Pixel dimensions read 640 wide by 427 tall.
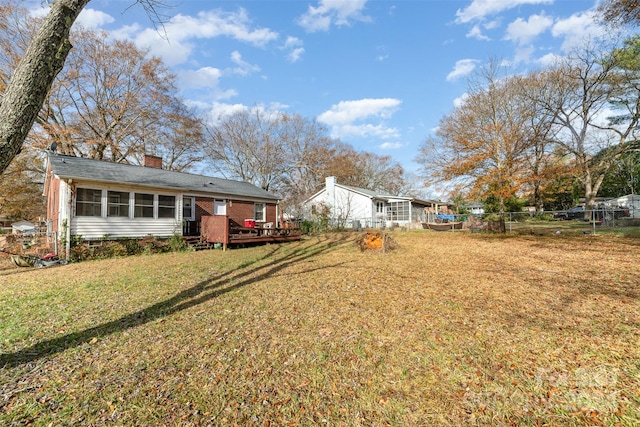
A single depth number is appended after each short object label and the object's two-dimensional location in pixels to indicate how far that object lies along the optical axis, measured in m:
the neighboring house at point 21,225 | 17.80
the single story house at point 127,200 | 10.46
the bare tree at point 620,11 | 7.62
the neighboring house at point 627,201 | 28.69
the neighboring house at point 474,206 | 38.50
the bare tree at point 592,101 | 17.78
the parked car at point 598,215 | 22.63
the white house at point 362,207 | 25.86
